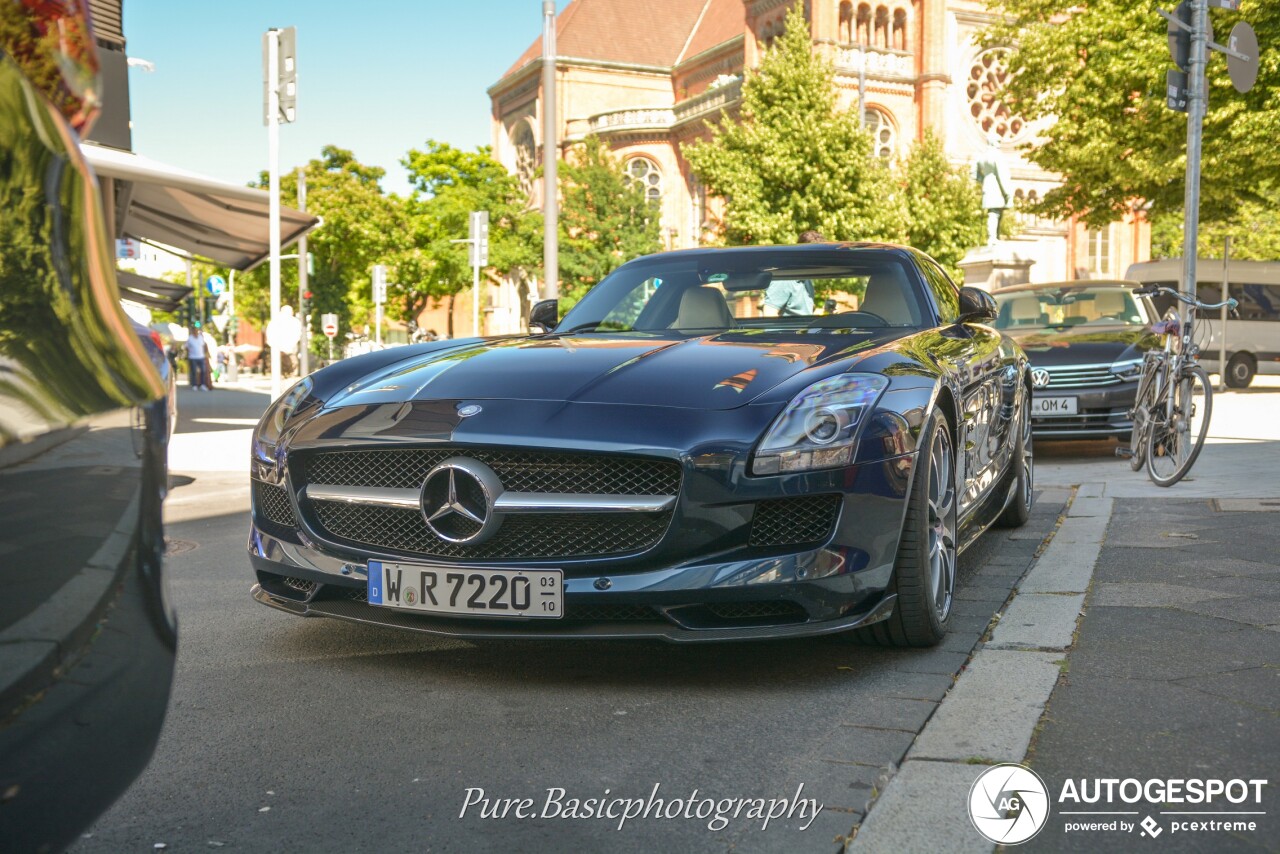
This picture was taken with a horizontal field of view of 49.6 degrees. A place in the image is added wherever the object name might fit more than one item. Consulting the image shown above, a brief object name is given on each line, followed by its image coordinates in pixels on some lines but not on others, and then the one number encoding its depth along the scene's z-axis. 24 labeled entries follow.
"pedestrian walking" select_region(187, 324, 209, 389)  33.06
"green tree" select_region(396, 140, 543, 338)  61.69
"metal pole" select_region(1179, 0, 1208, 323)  13.75
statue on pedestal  30.39
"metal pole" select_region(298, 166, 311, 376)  35.96
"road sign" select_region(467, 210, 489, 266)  23.41
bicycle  8.85
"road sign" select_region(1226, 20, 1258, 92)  14.02
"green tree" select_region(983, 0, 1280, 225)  21.41
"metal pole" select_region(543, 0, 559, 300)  14.39
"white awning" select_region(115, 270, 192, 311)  22.50
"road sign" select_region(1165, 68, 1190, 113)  13.90
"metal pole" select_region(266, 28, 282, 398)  16.58
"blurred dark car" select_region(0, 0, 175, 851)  1.73
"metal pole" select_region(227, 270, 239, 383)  43.47
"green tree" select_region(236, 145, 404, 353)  59.12
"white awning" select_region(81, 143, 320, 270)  14.48
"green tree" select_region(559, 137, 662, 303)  51.78
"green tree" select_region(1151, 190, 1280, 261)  60.46
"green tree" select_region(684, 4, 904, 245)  35.78
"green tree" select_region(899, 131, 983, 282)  40.78
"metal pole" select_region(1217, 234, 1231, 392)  21.14
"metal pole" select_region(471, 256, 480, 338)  24.63
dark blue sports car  3.81
